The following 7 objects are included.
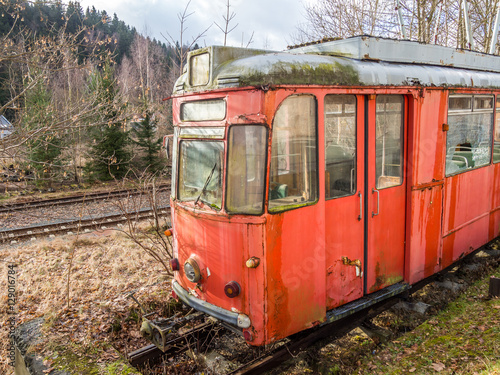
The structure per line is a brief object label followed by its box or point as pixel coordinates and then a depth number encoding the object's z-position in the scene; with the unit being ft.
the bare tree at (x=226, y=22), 28.51
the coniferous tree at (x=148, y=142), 65.36
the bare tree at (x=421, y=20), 44.83
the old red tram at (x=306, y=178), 12.18
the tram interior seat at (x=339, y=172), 13.64
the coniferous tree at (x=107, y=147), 61.46
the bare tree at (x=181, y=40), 28.36
